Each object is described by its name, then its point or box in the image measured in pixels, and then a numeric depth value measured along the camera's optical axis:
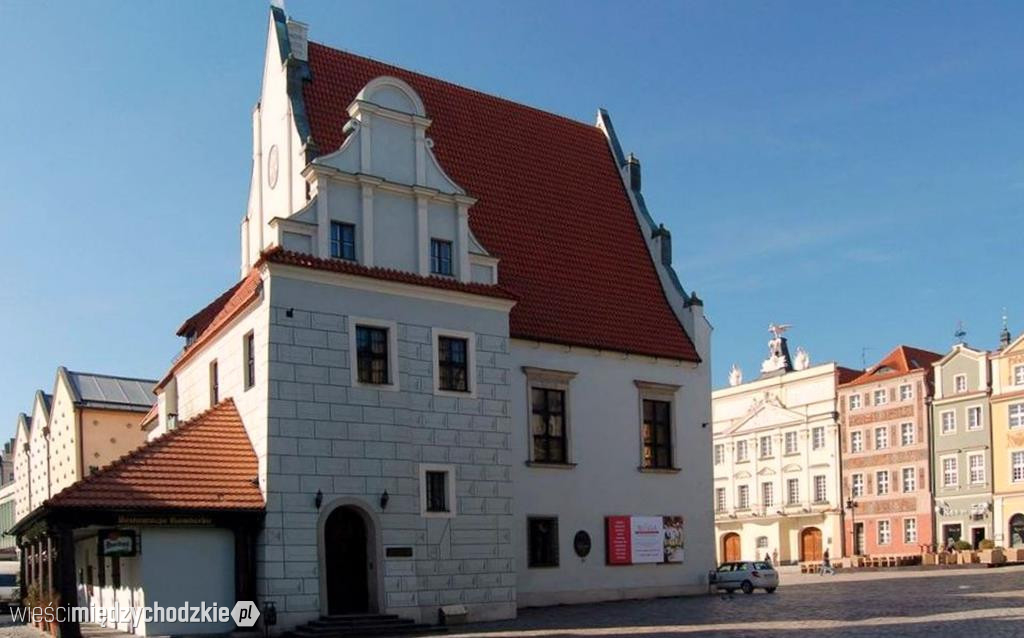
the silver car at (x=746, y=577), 36.06
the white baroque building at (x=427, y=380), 23.64
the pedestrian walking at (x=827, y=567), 57.41
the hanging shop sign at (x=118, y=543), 21.59
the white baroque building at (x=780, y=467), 71.69
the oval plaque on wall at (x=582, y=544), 29.97
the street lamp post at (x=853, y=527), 69.31
